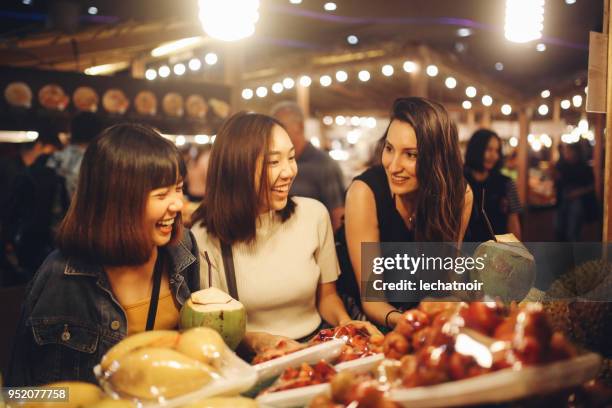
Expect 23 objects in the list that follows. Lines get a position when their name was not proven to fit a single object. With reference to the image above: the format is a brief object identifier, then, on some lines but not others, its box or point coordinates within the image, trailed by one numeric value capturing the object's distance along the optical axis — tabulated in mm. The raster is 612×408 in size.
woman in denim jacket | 1706
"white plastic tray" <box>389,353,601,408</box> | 945
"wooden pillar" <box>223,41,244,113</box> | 6091
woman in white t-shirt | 2213
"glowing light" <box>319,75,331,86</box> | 9547
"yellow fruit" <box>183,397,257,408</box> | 1156
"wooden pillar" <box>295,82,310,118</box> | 10383
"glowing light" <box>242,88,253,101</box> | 11234
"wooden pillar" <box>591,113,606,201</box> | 10172
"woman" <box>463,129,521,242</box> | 4324
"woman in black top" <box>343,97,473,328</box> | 2346
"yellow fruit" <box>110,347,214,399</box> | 1169
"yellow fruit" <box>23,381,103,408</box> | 1218
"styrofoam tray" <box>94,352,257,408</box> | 1168
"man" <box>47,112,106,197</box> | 4520
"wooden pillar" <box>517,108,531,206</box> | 11812
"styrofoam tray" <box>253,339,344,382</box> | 1357
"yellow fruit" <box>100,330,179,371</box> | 1243
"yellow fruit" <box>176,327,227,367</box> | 1244
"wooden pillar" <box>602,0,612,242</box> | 2186
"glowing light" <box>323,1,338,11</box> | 5952
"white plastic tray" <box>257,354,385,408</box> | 1230
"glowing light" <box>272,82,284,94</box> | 10614
